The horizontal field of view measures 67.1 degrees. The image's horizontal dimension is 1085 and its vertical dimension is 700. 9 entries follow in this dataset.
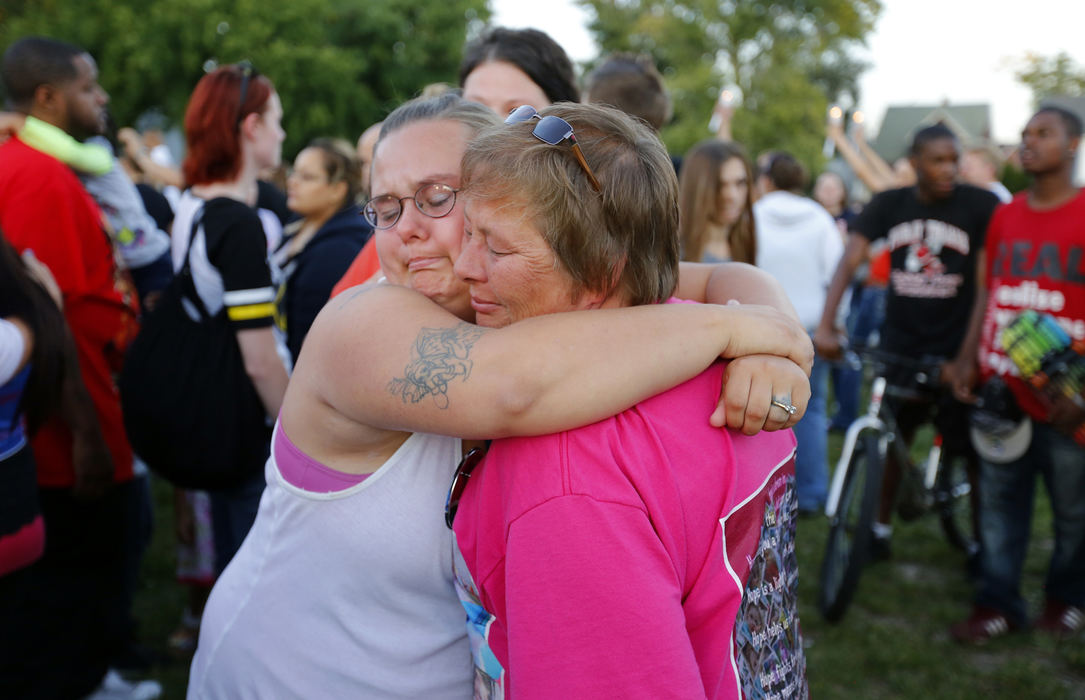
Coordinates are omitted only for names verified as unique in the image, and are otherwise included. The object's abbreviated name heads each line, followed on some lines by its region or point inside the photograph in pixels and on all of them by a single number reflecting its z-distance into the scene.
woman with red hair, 3.12
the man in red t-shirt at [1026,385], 4.22
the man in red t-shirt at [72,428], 2.95
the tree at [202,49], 23.23
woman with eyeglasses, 1.24
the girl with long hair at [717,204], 4.84
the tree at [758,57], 32.31
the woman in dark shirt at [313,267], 3.32
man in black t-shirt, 5.03
